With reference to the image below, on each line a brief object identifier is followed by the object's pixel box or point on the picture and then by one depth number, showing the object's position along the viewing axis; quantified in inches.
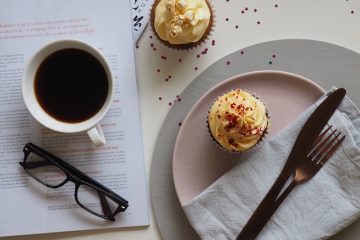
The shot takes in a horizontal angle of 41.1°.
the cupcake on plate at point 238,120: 28.8
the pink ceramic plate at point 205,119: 32.1
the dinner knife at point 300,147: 30.6
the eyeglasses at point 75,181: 32.9
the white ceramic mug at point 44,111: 30.0
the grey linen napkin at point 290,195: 30.7
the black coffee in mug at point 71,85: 30.7
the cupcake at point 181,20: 29.2
